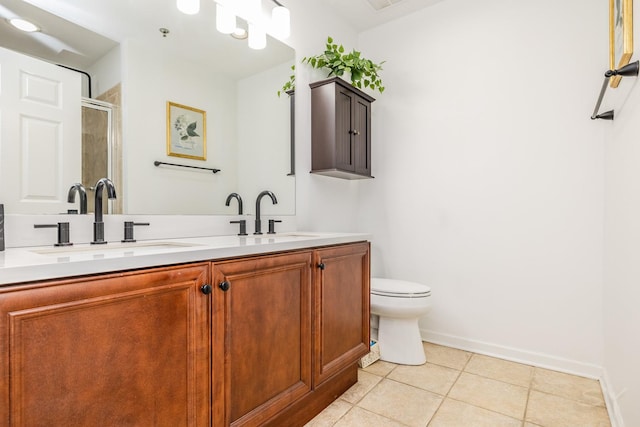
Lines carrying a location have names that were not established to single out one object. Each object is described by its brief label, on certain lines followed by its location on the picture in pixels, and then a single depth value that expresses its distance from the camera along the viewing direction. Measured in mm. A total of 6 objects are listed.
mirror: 1312
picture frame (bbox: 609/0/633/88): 1207
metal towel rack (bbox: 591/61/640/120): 1174
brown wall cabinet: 2180
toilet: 2076
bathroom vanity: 714
